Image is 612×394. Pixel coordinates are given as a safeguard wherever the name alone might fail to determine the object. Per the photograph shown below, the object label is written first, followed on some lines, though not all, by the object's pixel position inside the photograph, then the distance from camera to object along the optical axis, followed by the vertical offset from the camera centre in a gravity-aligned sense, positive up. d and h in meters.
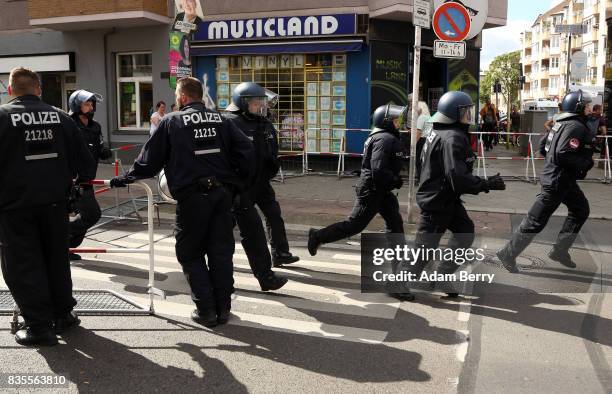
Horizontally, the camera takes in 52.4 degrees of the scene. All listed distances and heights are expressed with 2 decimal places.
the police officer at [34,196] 4.25 -0.53
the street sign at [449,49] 8.77 +1.01
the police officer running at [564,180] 6.34 -0.61
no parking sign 8.79 +1.39
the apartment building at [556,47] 69.19 +10.15
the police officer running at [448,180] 5.26 -0.51
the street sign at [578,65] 17.97 +1.61
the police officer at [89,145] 6.73 -0.32
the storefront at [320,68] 15.05 +1.33
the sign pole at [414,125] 9.07 -0.07
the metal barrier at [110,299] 5.05 -1.54
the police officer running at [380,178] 5.77 -0.54
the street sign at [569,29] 17.38 +2.56
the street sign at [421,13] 8.86 +1.54
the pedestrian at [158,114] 13.29 +0.13
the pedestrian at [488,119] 22.67 +0.05
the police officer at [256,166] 5.71 -0.45
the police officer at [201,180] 4.73 -0.46
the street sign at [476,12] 8.99 +1.57
